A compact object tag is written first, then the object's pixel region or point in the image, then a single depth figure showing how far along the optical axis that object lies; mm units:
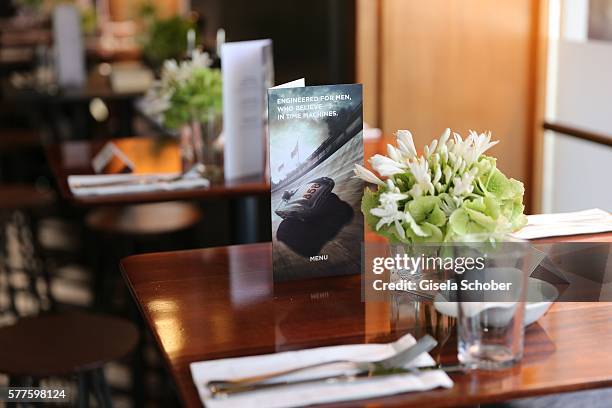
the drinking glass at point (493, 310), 1261
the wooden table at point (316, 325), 1228
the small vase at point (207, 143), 2775
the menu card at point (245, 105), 2580
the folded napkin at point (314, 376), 1165
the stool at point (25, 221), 3812
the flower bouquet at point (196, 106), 2791
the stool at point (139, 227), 3627
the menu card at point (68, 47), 5320
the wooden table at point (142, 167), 2486
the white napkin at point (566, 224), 1854
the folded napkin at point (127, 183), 2506
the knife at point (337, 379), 1179
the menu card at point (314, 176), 1599
